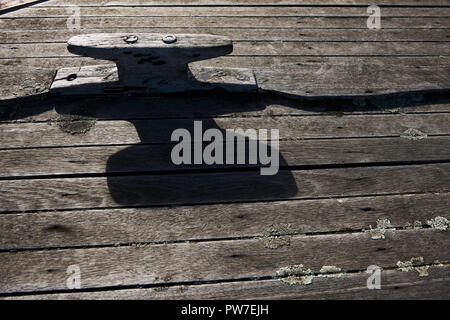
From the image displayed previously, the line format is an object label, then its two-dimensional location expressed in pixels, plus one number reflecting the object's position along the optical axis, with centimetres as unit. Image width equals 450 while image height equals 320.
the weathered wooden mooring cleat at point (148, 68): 264
